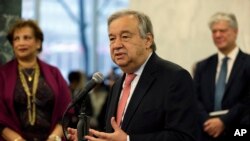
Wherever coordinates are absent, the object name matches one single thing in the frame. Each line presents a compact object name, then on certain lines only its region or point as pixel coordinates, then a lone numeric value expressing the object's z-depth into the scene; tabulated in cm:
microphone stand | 443
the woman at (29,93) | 652
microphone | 449
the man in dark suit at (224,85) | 715
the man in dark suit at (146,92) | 454
